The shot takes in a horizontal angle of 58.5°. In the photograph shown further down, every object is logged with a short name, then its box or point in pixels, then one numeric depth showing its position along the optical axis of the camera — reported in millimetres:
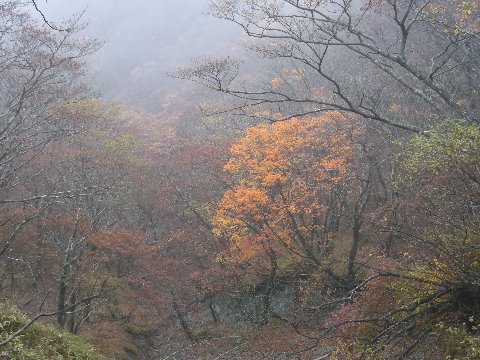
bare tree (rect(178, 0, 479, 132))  8867
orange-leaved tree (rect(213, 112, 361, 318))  15164
